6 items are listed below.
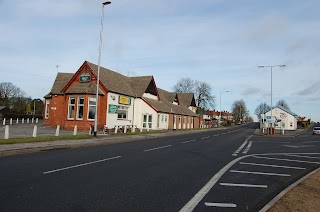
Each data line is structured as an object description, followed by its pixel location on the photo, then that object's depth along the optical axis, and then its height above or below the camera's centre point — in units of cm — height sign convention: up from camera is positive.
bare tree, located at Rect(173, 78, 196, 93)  8729 +960
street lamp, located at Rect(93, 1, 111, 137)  2296 +911
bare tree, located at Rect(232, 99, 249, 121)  13688 +576
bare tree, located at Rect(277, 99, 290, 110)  13812 +909
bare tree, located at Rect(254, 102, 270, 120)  13738 +642
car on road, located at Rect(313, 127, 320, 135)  5258 -146
